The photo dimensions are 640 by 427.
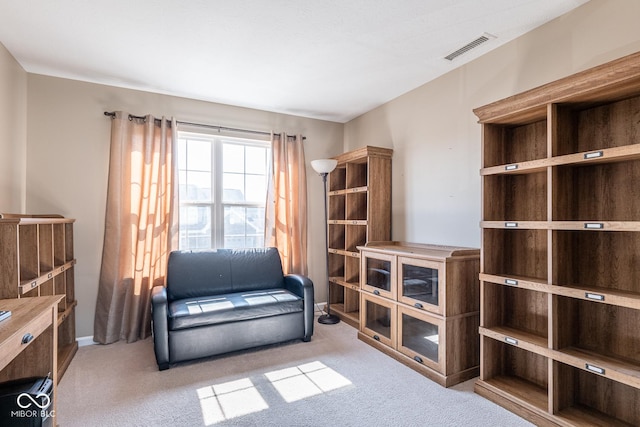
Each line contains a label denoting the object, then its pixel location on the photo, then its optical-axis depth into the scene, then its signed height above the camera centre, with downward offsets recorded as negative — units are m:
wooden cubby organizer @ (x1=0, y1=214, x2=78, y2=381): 1.97 -0.38
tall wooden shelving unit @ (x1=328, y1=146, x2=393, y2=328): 3.64 -0.02
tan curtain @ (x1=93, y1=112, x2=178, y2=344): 3.24 -0.11
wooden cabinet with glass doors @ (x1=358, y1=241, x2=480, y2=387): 2.44 -0.77
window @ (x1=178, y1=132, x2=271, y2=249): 3.75 +0.29
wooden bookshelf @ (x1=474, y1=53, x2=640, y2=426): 1.79 -0.24
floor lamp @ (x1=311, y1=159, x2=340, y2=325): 3.77 -0.11
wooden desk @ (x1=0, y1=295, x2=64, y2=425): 1.74 -0.75
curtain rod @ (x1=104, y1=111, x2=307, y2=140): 3.30 +1.01
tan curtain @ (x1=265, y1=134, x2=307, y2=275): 4.04 +0.11
